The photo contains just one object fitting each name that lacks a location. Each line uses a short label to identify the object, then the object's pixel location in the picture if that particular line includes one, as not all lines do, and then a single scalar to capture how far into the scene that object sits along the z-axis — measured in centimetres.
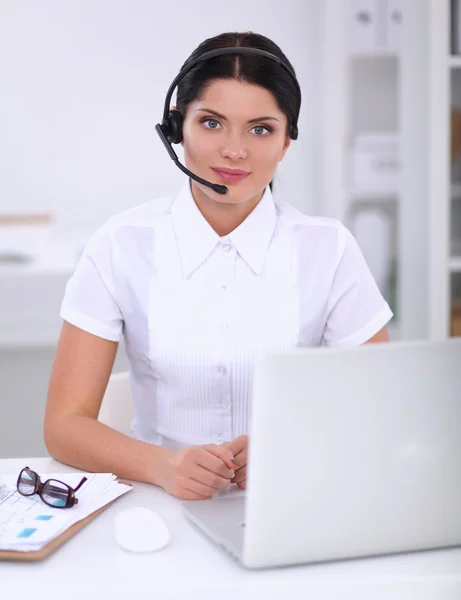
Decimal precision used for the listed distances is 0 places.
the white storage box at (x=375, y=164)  362
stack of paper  142
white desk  135
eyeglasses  150
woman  175
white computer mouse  141
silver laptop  134
